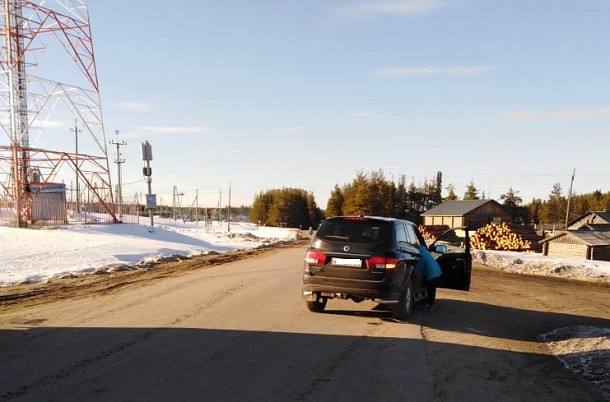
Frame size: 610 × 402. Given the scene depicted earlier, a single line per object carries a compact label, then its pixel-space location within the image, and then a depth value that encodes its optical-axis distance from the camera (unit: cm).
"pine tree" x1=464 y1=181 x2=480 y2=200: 9200
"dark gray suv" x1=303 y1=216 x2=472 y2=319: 758
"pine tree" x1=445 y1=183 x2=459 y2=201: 9075
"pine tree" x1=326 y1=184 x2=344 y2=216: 8506
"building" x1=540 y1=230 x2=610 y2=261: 3403
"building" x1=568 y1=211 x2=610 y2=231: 4749
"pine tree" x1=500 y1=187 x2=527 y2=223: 9706
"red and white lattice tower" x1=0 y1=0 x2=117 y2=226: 2520
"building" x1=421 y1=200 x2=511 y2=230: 5853
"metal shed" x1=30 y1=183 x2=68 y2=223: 2584
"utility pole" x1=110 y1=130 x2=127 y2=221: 5519
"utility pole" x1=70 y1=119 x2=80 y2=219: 2816
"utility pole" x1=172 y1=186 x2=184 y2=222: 6769
